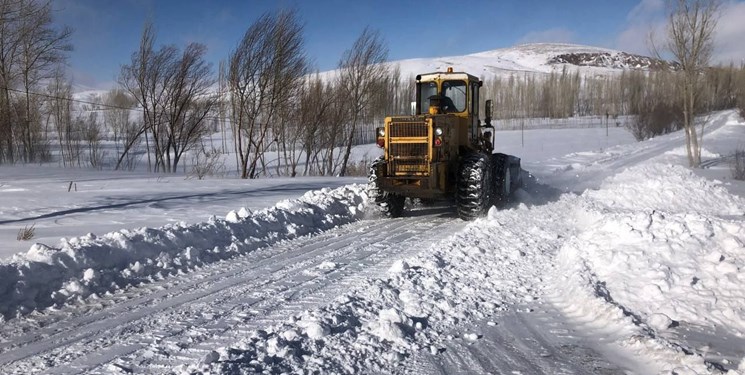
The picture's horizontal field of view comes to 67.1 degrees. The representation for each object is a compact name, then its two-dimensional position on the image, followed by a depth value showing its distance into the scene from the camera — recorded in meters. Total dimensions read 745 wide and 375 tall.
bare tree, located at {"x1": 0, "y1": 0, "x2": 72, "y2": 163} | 30.03
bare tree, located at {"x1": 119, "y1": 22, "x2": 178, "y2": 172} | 31.92
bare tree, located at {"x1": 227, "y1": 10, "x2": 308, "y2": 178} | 23.88
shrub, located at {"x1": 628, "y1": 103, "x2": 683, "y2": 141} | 46.59
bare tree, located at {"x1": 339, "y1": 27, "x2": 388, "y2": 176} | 28.00
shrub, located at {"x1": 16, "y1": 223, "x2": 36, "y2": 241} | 7.96
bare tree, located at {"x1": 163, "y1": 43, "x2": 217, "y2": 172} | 31.88
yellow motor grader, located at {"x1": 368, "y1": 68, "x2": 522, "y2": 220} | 11.20
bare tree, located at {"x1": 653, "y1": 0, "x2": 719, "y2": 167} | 20.83
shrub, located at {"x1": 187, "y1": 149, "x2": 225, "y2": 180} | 22.05
